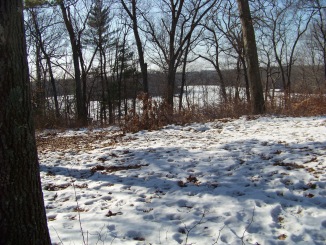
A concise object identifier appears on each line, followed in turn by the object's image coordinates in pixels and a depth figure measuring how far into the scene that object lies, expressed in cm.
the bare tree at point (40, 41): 2394
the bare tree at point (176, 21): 1864
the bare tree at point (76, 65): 1847
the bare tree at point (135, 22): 1969
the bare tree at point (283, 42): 3104
